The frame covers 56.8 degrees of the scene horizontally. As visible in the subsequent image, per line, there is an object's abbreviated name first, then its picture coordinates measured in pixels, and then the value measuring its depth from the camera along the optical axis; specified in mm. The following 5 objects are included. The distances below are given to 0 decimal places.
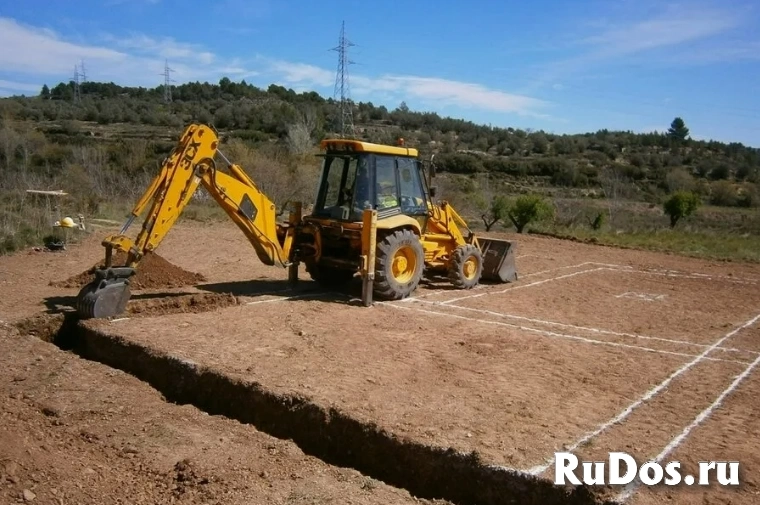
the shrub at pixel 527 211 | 24047
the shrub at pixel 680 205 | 27422
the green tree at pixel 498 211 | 25500
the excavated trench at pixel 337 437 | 5012
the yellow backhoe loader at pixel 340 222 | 9250
